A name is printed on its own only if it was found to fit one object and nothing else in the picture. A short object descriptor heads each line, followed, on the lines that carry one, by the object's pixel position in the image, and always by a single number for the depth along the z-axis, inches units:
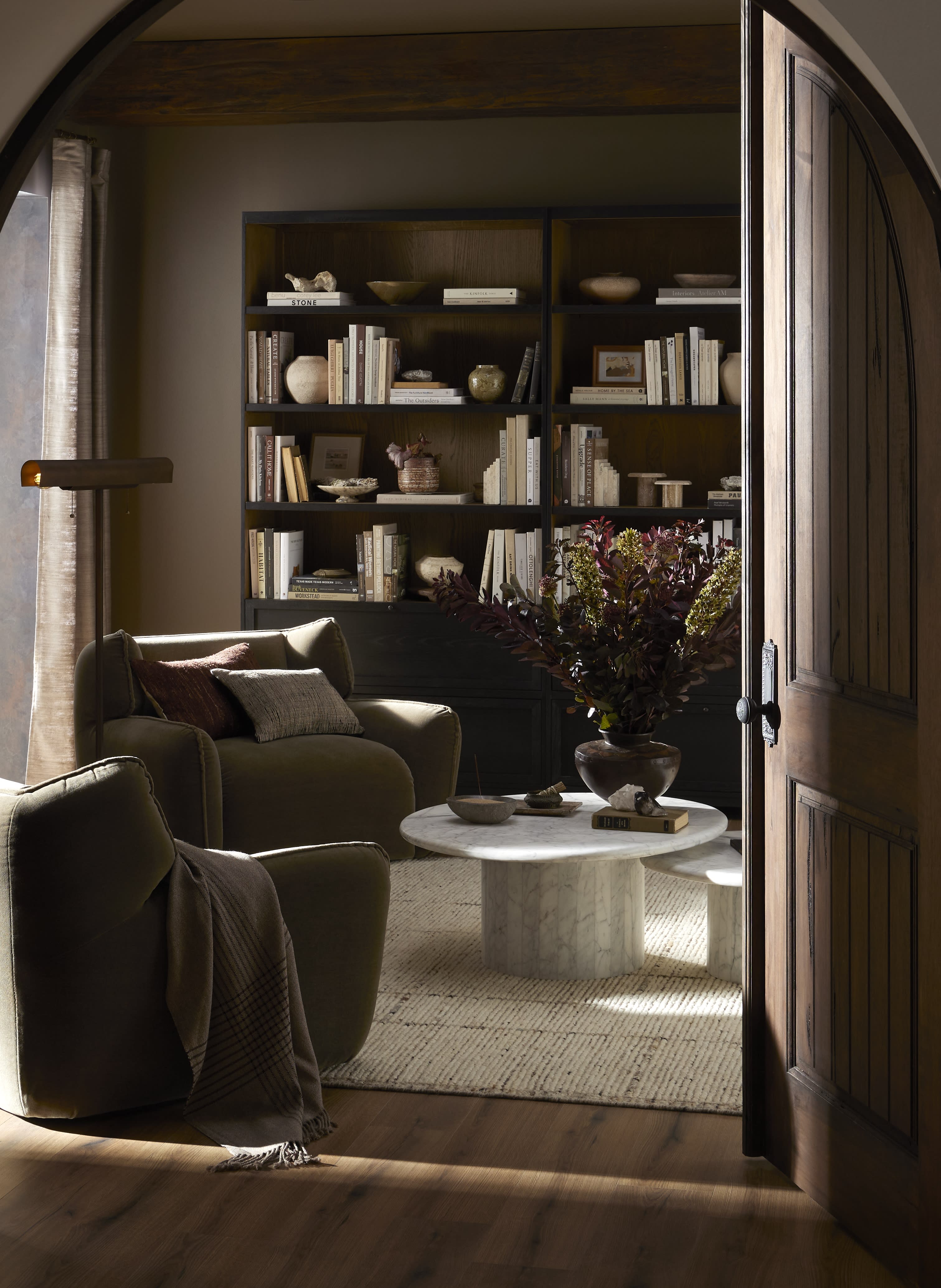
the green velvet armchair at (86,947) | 105.7
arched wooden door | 86.2
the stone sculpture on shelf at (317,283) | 234.5
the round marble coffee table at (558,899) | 144.7
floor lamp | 159.9
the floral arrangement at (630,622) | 149.8
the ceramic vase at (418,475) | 235.5
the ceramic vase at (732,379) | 221.8
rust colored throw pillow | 184.2
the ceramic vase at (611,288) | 226.8
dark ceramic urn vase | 152.6
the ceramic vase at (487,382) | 232.1
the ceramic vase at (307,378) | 235.1
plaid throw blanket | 110.7
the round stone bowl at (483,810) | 149.9
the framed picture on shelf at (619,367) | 229.5
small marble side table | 146.8
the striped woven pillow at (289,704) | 187.9
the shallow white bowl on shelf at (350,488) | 236.8
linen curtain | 227.9
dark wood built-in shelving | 227.5
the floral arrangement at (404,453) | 234.4
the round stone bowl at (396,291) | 234.2
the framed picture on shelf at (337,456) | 245.4
